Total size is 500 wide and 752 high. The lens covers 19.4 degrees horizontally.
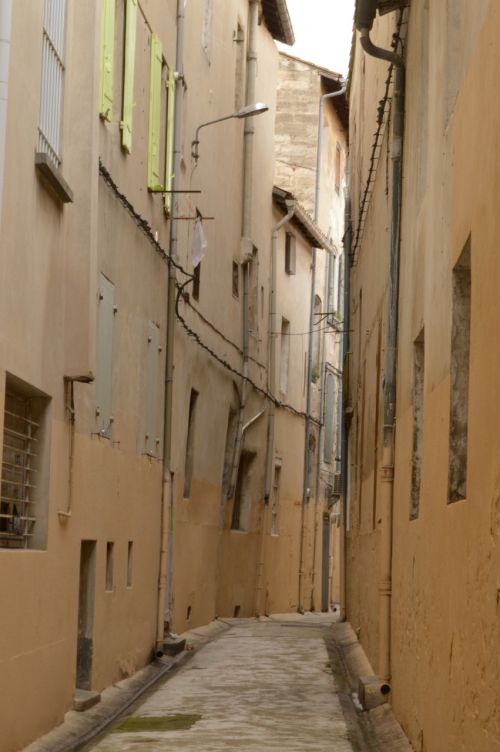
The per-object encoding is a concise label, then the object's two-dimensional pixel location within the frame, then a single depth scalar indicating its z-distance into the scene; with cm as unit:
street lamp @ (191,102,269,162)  1959
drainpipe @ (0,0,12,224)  905
